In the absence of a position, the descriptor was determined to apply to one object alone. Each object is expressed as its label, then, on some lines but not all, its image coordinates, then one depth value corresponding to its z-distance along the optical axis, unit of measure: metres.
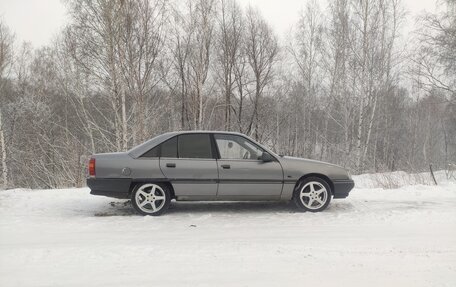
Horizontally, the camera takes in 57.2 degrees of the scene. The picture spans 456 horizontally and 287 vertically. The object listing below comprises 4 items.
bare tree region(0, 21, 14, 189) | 26.33
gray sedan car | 7.06
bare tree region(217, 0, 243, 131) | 30.94
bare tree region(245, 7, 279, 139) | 32.78
